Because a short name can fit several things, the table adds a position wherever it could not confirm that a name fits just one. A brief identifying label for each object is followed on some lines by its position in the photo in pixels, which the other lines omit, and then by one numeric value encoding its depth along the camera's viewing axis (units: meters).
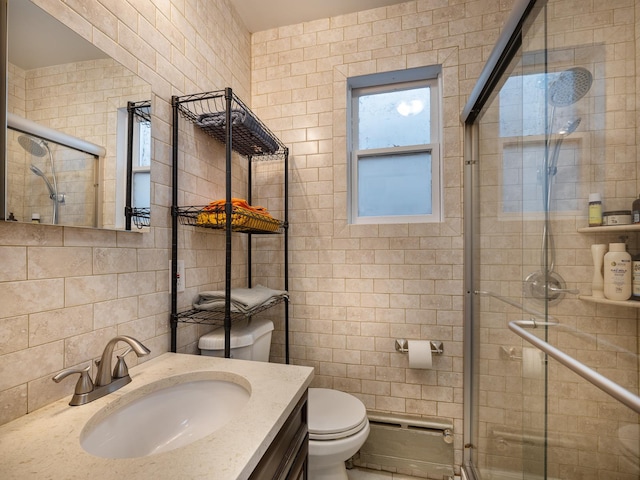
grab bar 0.53
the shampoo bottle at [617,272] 0.67
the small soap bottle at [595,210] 0.72
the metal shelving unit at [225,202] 1.16
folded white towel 1.27
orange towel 1.20
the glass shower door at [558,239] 0.66
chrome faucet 0.74
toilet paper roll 1.56
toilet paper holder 1.61
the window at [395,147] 1.78
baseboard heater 1.54
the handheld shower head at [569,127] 0.80
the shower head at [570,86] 0.76
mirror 0.67
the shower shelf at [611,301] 0.67
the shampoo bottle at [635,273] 0.65
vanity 0.50
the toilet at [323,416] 1.23
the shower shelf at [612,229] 0.65
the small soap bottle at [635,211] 0.65
